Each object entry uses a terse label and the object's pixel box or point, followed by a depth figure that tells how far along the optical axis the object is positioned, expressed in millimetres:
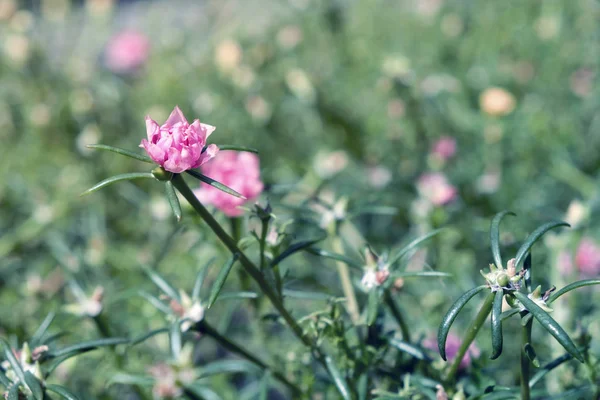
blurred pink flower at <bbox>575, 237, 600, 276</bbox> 634
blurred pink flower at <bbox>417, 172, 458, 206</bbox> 606
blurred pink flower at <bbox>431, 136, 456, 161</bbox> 813
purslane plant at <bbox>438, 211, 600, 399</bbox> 391
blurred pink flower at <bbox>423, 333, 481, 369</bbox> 477
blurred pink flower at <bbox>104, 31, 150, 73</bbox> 1284
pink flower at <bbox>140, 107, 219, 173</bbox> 399
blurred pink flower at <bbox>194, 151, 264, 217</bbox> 499
